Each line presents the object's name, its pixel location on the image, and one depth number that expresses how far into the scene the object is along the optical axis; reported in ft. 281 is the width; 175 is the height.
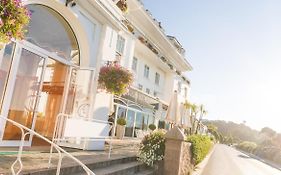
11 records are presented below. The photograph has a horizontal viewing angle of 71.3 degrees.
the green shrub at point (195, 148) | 29.73
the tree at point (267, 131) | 236.31
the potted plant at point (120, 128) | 40.37
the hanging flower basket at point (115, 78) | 22.60
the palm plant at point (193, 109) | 64.62
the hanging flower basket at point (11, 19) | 10.51
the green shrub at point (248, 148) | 126.80
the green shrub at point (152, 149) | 22.02
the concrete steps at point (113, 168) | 13.54
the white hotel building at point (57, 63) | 17.33
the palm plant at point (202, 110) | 89.57
